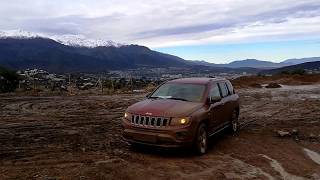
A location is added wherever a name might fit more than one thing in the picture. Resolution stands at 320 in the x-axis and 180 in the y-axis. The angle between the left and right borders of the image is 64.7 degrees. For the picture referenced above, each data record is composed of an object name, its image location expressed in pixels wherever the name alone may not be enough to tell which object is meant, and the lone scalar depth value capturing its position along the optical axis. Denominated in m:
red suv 5.55
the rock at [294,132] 7.69
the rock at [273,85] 19.03
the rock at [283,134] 7.49
